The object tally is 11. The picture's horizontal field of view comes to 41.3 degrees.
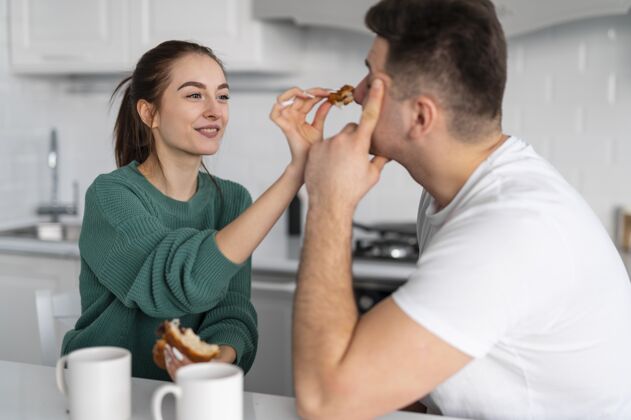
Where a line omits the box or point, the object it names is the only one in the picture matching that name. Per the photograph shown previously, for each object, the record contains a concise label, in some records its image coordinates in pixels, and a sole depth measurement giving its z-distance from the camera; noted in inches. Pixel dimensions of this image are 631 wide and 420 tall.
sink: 144.8
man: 48.6
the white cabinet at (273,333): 116.2
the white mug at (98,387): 47.7
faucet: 152.4
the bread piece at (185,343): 51.9
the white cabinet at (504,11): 105.2
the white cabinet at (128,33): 125.8
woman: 62.3
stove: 115.1
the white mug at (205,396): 44.0
